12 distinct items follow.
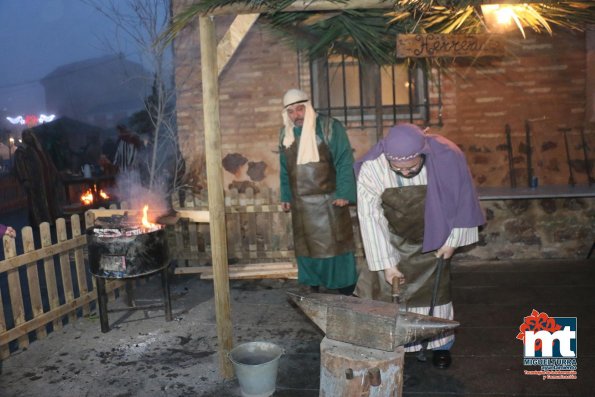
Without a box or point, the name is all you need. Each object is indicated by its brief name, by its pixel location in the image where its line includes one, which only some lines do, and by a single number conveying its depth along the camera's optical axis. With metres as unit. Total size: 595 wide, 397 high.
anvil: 2.93
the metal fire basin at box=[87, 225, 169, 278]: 5.08
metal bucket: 3.78
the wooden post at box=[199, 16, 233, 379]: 3.88
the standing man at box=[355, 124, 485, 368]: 3.84
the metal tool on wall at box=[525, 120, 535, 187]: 8.29
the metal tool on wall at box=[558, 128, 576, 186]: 8.24
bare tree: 8.95
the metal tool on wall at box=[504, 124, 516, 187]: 8.30
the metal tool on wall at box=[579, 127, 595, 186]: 8.10
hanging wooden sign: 4.06
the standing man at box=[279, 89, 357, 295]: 5.50
